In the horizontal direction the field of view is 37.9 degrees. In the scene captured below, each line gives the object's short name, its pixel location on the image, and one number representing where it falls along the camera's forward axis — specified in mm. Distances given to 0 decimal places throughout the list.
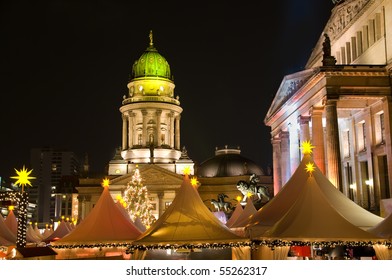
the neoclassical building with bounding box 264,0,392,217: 39219
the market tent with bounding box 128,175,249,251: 20641
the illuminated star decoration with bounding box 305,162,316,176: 23486
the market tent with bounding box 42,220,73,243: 48656
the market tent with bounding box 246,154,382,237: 22803
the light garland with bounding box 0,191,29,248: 24406
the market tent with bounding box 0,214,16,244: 35125
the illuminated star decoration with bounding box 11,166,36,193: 23625
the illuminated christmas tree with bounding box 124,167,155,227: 61312
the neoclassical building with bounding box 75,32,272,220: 92250
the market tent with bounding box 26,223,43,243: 51475
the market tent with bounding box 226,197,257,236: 31875
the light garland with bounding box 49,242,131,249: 24892
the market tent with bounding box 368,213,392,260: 19891
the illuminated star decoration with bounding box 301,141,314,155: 24500
